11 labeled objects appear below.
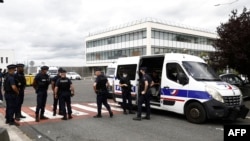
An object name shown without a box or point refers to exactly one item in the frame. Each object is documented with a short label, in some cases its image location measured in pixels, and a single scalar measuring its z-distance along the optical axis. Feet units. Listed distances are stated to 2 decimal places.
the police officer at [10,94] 21.01
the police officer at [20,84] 23.08
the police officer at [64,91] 23.13
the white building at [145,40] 119.26
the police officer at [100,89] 24.14
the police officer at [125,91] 26.39
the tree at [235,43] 33.83
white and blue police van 20.61
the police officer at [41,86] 22.75
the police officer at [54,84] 25.25
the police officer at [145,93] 23.13
